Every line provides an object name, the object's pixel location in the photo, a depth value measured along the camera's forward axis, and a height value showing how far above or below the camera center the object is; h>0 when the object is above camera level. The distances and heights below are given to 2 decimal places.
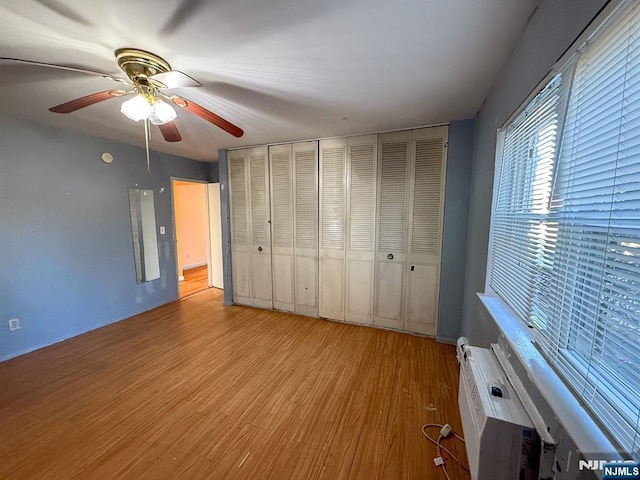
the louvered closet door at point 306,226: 3.29 -0.12
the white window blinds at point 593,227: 0.63 -0.02
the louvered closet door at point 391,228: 2.87 -0.12
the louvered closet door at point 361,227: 3.00 -0.11
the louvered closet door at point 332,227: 3.14 -0.12
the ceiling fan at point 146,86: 1.45 +0.83
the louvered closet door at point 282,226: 3.43 -0.12
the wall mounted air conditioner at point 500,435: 0.96 -0.88
